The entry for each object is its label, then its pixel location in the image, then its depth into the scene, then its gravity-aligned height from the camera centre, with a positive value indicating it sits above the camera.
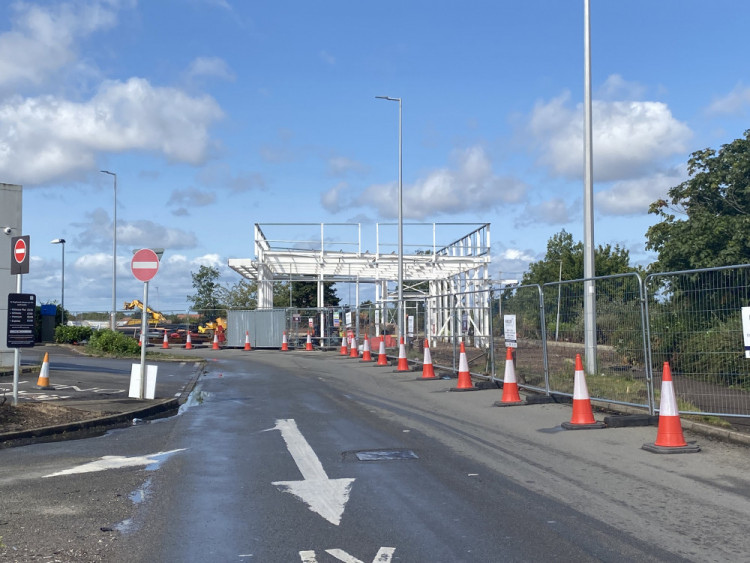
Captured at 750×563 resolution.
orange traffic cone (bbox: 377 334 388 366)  24.58 -0.80
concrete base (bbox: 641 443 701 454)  8.89 -1.35
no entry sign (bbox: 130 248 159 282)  15.31 +1.28
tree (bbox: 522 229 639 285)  52.59 +4.84
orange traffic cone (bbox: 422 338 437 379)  19.27 -0.90
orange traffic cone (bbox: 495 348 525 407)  13.34 -1.01
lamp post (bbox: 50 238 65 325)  44.91 +2.41
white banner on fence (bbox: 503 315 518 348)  14.88 -0.01
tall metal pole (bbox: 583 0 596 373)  15.79 +3.35
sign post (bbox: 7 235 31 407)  13.18 +1.24
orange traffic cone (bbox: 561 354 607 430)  10.65 -1.06
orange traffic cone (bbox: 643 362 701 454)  8.92 -1.13
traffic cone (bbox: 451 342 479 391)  16.19 -0.94
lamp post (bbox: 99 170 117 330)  38.22 +2.27
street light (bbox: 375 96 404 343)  29.16 +4.01
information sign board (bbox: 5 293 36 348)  13.02 +0.16
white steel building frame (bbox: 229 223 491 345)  36.91 +3.11
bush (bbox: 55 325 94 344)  39.22 -0.17
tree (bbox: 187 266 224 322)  70.06 +3.80
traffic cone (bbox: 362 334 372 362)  26.44 -0.75
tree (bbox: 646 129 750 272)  20.64 +3.21
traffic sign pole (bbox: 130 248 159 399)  15.29 +1.28
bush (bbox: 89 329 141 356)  30.42 -0.53
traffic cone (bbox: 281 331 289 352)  36.27 -0.62
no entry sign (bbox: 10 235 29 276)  13.18 +1.27
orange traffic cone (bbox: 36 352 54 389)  16.16 -0.96
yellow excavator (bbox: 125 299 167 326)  50.41 +0.94
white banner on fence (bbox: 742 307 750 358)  9.09 +0.06
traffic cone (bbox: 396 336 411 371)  21.83 -0.85
